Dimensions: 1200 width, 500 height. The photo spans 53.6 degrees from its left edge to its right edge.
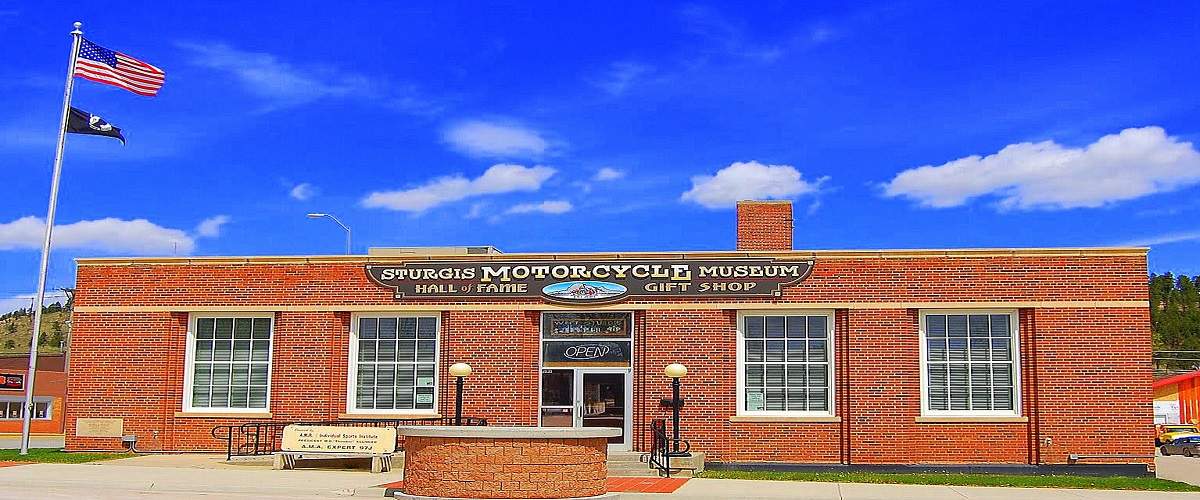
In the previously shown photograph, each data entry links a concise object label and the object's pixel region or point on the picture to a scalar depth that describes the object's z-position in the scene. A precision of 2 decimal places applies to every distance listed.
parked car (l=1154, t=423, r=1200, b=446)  45.62
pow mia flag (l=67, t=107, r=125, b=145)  26.73
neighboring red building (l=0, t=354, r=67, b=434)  49.00
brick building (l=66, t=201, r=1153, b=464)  23.09
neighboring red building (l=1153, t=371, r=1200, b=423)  57.25
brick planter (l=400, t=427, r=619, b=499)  15.87
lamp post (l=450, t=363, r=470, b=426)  21.86
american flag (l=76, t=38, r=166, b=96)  26.45
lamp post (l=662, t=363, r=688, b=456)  21.76
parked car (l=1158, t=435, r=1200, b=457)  42.69
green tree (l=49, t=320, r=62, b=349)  102.82
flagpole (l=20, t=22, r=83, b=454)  25.44
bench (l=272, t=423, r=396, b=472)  21.66
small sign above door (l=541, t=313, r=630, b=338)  24.41
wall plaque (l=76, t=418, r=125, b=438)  25.06
